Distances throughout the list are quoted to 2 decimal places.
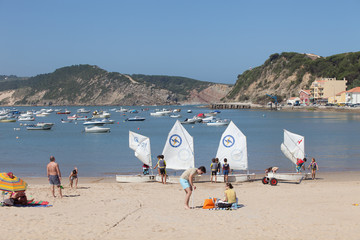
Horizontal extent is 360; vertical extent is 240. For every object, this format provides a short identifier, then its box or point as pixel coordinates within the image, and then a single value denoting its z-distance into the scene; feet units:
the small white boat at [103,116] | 425.36
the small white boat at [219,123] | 305.32
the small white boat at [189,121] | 334.03
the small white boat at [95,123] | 304.71
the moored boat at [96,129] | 249.14
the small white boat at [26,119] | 397.64
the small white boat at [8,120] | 403.95
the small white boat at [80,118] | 397.15
